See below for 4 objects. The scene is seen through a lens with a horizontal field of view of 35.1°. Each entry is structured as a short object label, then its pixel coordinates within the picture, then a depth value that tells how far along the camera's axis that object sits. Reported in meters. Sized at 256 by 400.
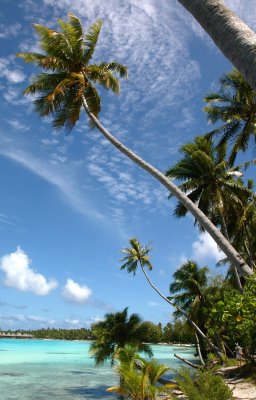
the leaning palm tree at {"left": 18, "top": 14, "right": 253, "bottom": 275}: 16.23
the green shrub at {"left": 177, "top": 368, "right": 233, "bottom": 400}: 10.01
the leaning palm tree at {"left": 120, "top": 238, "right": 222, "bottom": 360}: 42.84
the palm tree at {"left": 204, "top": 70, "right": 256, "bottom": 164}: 19.25
